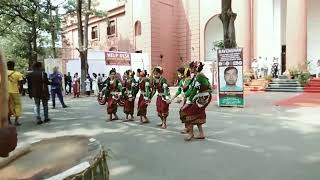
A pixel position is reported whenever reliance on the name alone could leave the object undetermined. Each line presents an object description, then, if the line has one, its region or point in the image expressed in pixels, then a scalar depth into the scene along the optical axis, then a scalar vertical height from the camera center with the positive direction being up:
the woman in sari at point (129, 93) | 6.89 -0.34
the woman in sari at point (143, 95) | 6.42 -0.36
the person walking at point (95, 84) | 15.09 -0.19
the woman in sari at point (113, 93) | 6.91 -0.33
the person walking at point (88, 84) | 14.73 -0.15
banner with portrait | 8.56 +0.10
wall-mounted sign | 15.88 +1.51
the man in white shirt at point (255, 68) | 14.92 +0.70
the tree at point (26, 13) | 16.89 +4.93
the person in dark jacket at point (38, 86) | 6.77 -0.12
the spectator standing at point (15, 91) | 6.18 -0.21
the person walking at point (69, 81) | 15.87 +0.05
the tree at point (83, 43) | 14.44 +2.36
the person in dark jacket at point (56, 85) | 9.03 -0.11
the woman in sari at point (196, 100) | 4.94 -0.40
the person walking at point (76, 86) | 14.25 -0.25
